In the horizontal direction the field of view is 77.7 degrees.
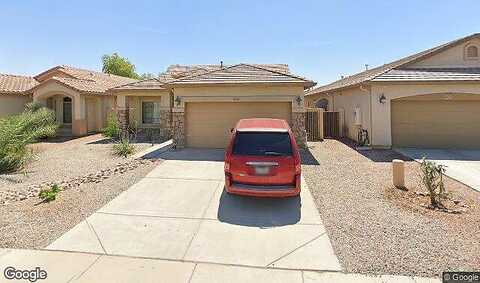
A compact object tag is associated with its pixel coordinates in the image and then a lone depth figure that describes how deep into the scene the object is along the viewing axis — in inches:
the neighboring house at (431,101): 522.0
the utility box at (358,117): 600.1
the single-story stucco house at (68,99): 769.6
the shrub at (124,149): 501.9
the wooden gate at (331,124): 791.1
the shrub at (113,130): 721.0
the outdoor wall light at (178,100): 537.2
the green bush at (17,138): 398.3
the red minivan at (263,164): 249.6
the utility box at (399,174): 306.8
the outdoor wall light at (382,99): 529.7
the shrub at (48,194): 270.4
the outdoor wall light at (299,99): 513.2
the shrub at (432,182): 260.9
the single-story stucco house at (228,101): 514.9
